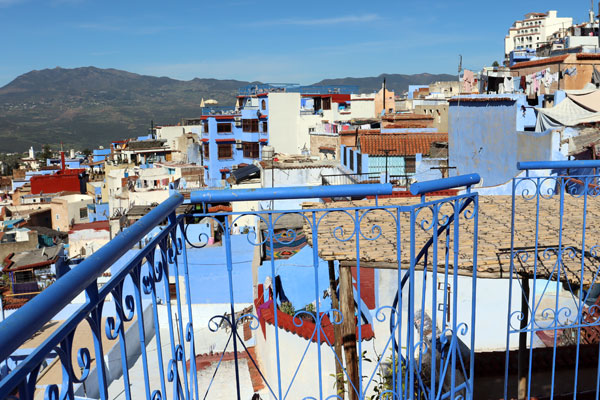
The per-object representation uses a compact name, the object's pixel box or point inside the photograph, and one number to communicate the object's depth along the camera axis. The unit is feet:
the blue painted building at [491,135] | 46.78
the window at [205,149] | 139.78
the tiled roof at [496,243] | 12.71
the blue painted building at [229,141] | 135.83
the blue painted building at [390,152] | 66.59
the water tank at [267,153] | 101.18
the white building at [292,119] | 128.98
